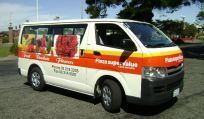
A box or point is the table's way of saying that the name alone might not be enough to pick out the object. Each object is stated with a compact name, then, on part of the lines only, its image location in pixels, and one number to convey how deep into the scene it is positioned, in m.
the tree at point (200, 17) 59.35
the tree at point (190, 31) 52.32
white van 4.39
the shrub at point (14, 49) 18.57
